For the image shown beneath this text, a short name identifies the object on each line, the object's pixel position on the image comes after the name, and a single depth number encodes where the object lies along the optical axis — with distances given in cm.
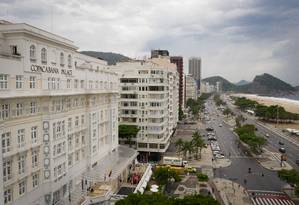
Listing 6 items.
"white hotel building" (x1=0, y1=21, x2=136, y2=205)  2713
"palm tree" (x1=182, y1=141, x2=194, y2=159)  6970
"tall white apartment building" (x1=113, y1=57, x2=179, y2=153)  7044
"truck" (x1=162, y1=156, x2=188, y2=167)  6433
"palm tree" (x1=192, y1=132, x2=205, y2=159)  7207
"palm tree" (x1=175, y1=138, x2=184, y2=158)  7188
